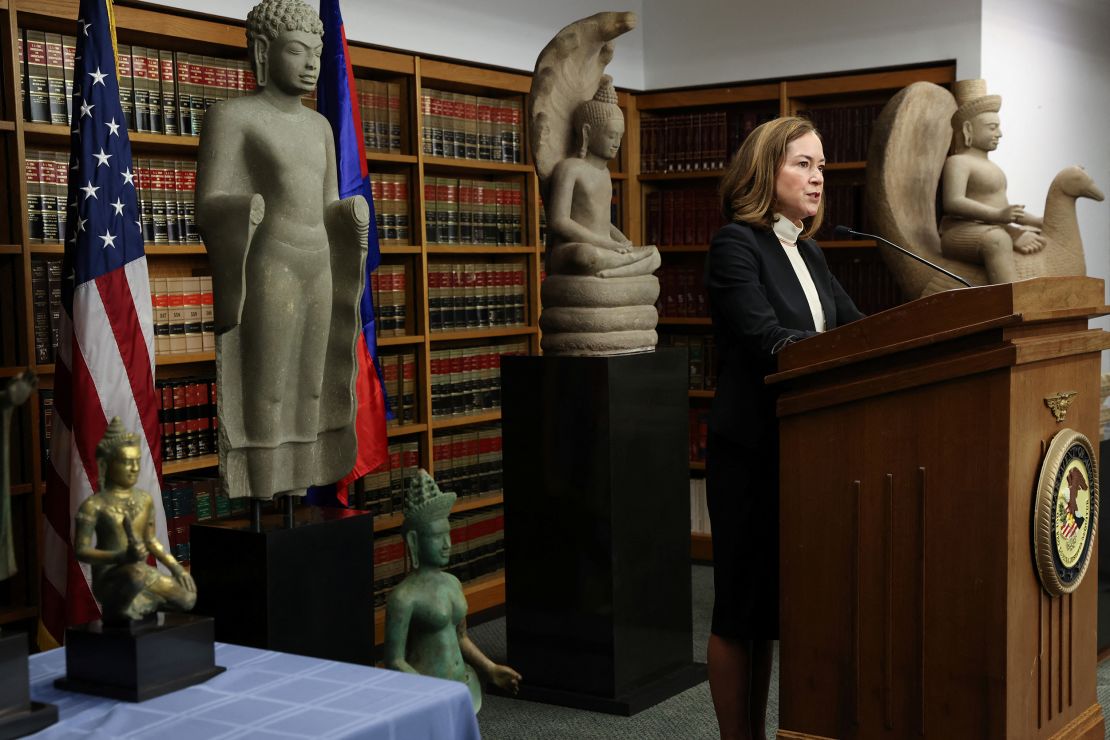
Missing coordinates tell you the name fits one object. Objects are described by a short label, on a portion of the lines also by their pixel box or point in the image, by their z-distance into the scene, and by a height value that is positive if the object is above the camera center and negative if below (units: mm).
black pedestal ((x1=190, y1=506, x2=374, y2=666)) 2879 -653
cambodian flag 3904 +475
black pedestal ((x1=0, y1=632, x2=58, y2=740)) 1561 -489
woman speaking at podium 2637 -183
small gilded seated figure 1745 -328
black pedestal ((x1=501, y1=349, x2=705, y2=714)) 3744 -694
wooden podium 2143 -414
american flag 3213 -47
